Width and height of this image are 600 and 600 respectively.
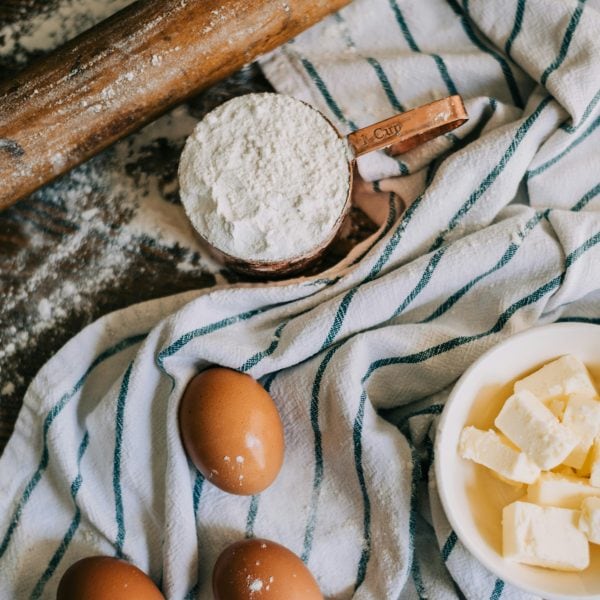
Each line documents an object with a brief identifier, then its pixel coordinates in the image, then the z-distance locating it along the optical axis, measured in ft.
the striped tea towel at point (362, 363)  1.90
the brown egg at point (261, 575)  1.79
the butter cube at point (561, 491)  1.79
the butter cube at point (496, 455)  1.78
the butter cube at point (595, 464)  1.78
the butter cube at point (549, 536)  1.77
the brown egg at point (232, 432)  1.82
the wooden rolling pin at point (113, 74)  1.91
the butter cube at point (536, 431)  1.76
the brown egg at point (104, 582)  1.79
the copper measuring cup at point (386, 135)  1.87
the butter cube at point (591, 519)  1.76
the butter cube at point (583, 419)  1.78
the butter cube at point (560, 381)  1.81
